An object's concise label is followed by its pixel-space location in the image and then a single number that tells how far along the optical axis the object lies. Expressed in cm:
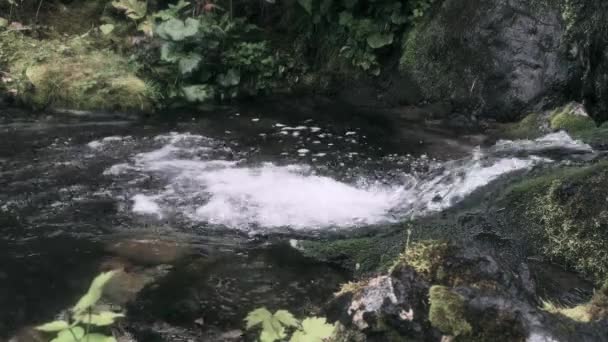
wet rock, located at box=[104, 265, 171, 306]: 355
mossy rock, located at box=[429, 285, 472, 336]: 220
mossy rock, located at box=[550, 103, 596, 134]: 613
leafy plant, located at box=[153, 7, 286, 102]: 819
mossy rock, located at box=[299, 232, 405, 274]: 383
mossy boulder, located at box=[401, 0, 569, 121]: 710
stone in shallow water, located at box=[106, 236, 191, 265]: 408
